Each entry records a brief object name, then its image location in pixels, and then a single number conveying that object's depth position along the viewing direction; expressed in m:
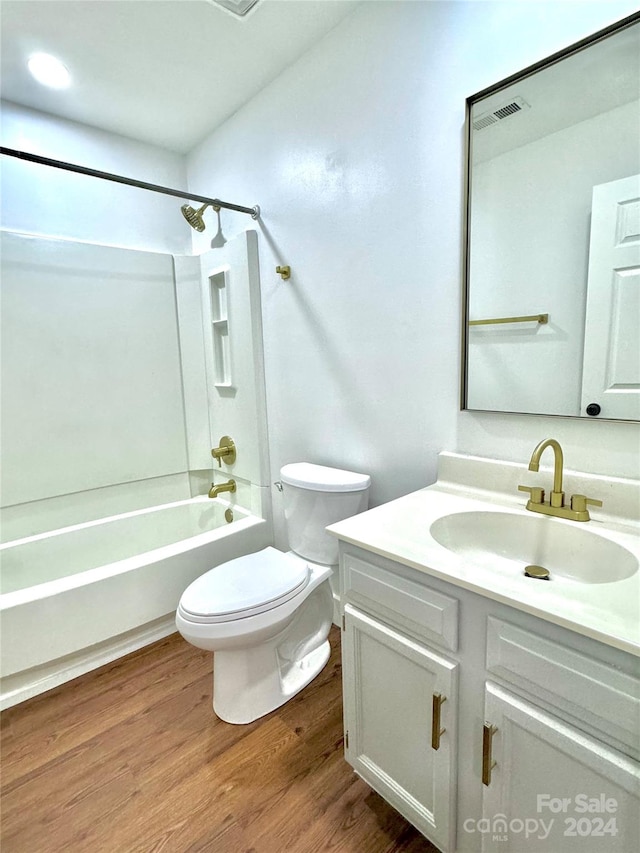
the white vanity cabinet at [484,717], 0.70
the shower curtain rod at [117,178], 1.51
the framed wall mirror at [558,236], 1.04
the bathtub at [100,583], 1.66
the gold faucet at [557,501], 1.06
